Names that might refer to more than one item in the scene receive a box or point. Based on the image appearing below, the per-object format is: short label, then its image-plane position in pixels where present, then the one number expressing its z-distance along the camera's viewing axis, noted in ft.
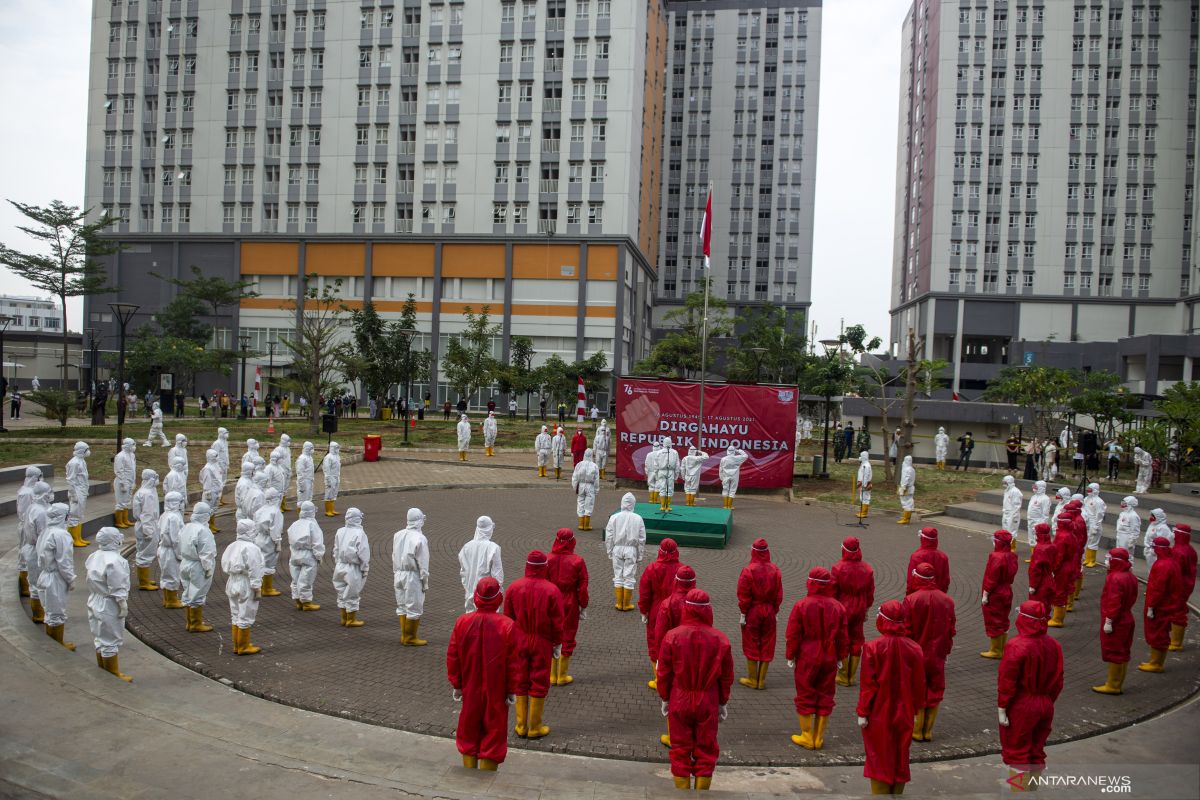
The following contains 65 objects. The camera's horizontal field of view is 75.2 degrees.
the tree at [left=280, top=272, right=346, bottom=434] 114.21
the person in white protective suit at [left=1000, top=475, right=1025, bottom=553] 54.65
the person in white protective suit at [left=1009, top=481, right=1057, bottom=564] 50.67
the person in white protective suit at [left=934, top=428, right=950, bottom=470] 107.77
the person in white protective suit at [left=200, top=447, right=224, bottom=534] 55.57
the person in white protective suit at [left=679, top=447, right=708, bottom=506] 67.36
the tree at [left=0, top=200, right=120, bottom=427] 141.69
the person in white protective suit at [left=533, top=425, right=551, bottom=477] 86.07
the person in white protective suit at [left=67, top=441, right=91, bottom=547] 46.29
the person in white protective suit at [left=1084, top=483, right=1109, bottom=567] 50.47
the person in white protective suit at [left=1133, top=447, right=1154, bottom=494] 74.59
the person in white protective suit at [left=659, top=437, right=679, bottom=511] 63.72
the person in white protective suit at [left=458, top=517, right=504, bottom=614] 31.60
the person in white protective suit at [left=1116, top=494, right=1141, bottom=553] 44.68
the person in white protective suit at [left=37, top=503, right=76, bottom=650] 29.73
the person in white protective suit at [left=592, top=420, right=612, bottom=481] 85.56
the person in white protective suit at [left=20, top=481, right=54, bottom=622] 32.91
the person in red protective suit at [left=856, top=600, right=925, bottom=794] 19.89
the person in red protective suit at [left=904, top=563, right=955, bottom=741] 25.00
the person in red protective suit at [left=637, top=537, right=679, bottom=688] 29.12
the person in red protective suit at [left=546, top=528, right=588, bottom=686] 28.43
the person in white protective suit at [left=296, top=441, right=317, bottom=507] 56.49
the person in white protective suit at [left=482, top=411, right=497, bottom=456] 101.86
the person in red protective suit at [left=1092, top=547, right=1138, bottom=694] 28.86
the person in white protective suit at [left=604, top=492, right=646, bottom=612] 37.78
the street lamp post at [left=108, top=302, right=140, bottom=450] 68.23
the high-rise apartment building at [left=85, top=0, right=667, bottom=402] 177.47
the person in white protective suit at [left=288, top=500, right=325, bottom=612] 34.68
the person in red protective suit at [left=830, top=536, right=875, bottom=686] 29.14
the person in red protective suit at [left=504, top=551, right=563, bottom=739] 23.44
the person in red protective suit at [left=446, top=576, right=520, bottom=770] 20.40
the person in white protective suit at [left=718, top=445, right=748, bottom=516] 68.18
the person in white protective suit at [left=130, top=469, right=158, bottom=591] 38.83
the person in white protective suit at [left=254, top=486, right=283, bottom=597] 38.58
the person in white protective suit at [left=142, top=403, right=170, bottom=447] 89.35
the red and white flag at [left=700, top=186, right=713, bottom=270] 72.49
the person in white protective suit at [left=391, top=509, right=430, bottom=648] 31.71
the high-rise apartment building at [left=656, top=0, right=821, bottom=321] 263.49
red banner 80.23
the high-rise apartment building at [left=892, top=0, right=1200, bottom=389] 193.06
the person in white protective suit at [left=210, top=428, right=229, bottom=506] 61.00
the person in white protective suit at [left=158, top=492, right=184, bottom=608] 35.09
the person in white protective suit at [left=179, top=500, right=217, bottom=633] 32.07
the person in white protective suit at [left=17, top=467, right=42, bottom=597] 34.71
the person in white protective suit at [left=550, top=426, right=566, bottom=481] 86.10
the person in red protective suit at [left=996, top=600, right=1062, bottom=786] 20.36
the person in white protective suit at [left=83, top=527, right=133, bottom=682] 26.99
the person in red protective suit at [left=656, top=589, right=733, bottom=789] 19.79
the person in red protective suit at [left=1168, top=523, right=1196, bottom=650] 31.96
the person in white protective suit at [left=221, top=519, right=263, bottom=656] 29.96
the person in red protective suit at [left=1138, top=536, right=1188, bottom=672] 31.12
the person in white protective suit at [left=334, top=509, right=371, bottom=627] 33.32
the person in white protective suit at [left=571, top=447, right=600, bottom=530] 56.18
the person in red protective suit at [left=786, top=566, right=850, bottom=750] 23.80
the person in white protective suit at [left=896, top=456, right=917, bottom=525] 63.82
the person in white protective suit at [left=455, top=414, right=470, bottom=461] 93.86
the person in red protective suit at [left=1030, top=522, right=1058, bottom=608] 35.55
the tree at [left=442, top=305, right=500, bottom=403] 144.77
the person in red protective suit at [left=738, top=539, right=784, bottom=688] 27.84
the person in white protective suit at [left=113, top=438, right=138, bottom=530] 51.39
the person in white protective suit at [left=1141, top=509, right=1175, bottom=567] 38.88
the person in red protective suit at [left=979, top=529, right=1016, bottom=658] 32.65
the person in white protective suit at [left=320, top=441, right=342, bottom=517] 59.81
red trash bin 92.73
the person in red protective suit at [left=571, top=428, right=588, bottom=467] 79.97
